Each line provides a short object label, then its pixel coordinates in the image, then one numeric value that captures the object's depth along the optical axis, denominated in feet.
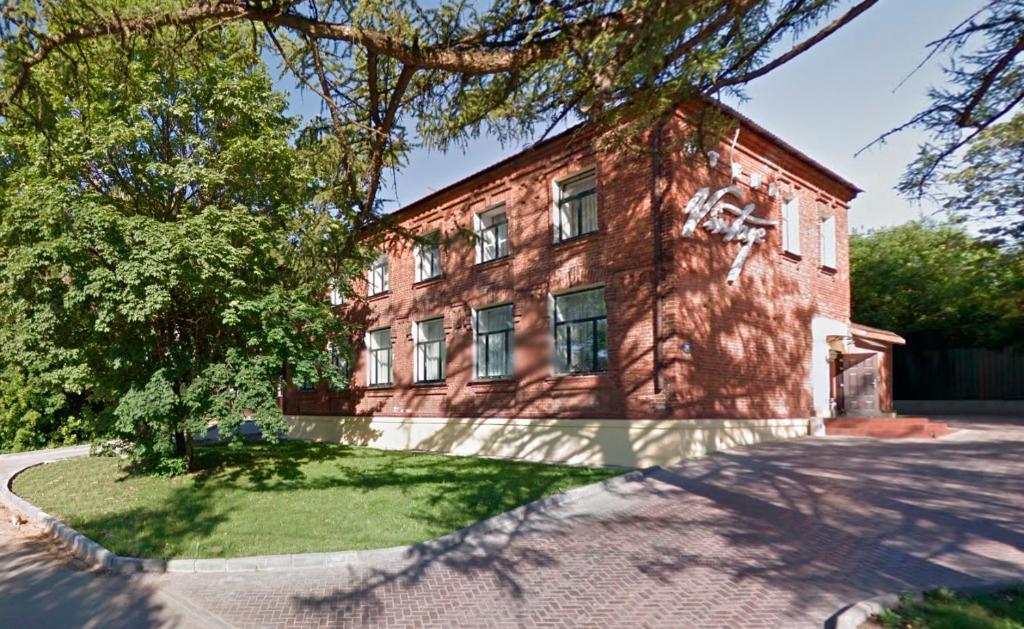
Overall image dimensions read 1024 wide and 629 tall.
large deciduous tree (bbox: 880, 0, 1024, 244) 15.71
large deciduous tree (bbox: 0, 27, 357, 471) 30.45
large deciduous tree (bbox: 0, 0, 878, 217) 16.14
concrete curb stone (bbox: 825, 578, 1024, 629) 14.29
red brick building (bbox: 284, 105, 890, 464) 37.96
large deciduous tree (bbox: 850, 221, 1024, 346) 68.33
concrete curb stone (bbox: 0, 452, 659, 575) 20.48
